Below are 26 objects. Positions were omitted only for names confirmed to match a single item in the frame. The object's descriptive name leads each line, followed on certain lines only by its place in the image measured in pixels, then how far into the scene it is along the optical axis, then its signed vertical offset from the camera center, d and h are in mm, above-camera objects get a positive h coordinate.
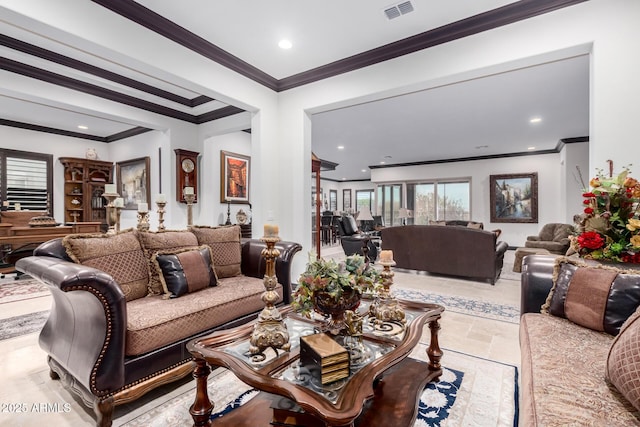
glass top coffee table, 1063 -645
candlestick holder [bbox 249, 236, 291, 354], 1385 -539
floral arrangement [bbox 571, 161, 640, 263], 2086 -86
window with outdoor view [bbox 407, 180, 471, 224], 9477 +310
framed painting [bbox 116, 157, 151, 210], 5602 +588
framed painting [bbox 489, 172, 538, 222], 8359 +351
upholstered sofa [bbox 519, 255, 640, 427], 1030 -654
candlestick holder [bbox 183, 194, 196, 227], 3809 +53
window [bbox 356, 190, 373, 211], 14820 +612
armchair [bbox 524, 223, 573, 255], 5404 -582
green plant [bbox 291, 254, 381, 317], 1376 -319
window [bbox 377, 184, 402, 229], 10672 +293
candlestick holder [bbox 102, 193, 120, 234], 2723 -21
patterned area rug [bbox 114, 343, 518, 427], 1604 -1107
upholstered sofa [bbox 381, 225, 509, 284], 4504 -634
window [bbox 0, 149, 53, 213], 5768 +635
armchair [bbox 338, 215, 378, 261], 6398 -599
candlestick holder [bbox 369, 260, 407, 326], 1700 -545
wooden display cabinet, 6477 +545
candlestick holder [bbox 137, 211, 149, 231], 2490 -84
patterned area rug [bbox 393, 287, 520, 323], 3228 -1118
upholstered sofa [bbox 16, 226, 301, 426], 1526 -621
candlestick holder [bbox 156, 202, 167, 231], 2866 -6
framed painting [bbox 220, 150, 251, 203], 5496 +638
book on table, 1153 -582
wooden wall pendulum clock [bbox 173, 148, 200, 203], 5086 +698
